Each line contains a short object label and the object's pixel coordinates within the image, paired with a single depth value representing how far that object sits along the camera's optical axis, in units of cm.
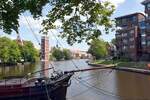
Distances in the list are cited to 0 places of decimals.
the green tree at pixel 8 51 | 3991
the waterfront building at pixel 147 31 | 3312
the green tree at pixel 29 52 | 5672
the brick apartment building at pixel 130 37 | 3750
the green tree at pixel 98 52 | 5383
